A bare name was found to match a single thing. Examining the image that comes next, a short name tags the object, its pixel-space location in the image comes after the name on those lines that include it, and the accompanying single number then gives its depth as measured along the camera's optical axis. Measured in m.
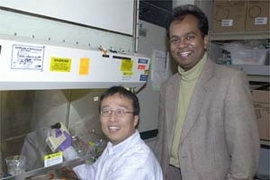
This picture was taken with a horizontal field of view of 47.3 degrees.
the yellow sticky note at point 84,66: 1.09
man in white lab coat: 1.14
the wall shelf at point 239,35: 2.29
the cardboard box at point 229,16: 2.34
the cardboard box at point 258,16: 2.26
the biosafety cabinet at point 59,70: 0.92
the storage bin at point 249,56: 2.40
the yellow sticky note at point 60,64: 0.98
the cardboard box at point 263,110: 2.27
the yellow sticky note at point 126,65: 1.30
